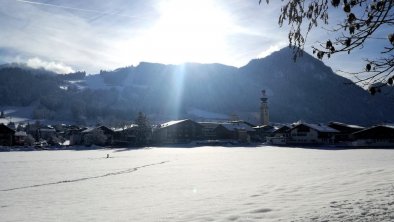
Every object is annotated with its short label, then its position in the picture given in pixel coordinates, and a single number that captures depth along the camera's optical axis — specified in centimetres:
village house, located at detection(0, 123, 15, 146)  9318
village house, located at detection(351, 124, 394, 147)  7012
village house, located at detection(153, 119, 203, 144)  9556
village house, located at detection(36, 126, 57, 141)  15277
